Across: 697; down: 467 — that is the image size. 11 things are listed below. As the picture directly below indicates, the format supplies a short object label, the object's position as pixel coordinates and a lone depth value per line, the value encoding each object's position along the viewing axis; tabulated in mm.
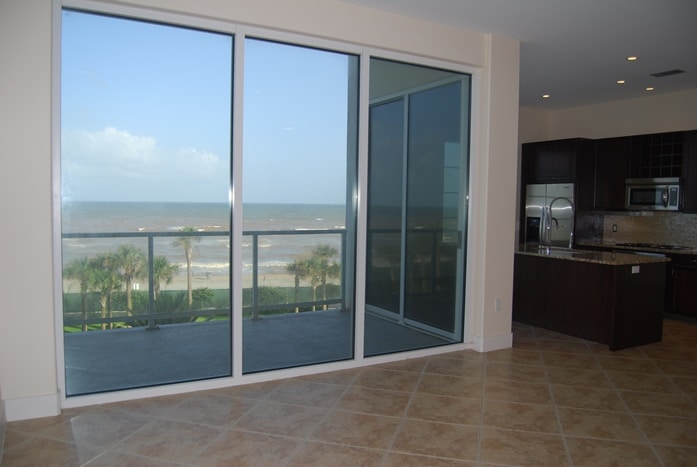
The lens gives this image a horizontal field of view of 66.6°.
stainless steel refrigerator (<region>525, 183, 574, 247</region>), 7109
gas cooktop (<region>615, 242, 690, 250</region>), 6526
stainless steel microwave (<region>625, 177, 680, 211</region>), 6391
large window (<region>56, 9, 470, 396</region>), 3395
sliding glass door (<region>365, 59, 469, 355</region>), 4414
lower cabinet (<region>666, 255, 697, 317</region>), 6027
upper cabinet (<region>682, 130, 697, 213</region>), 6211
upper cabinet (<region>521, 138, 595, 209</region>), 7020
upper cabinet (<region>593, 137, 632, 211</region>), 6973
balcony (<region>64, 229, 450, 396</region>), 3508
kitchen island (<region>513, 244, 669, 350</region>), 4863
